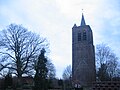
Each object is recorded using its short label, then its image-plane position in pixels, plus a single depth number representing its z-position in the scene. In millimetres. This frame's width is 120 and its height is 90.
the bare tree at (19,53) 16997
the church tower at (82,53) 34409
